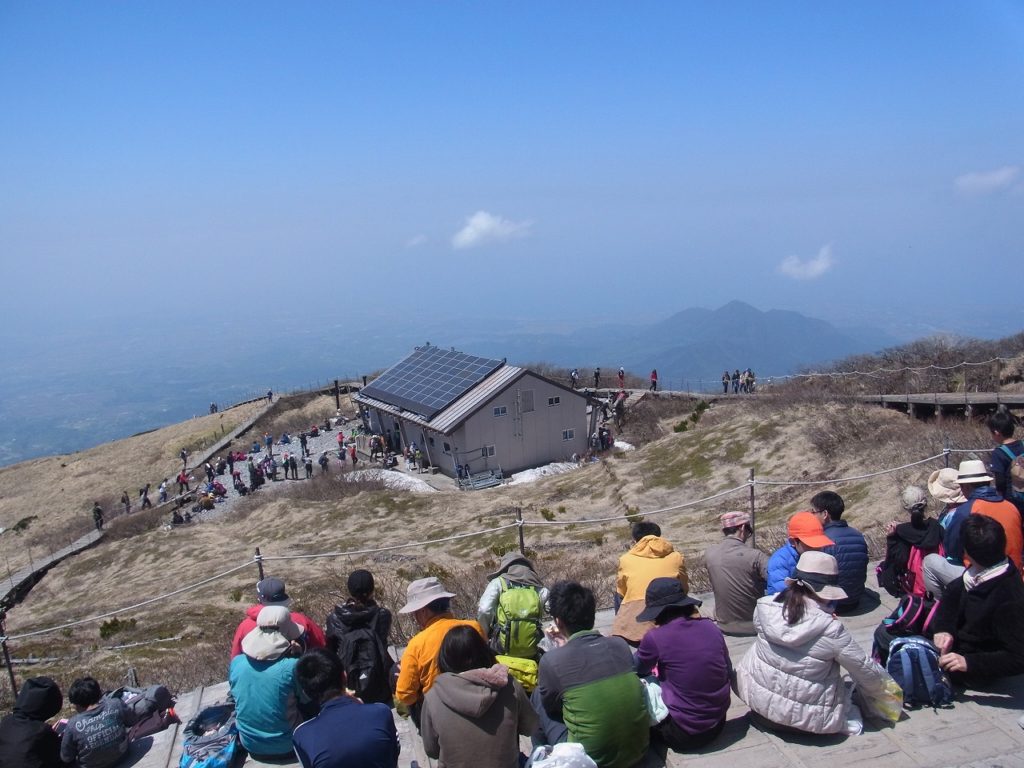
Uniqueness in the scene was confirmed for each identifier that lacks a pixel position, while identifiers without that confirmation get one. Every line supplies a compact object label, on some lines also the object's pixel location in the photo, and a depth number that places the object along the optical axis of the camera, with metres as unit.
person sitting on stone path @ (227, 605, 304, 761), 6.42
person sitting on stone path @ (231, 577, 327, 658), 7.01
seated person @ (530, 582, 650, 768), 5.32
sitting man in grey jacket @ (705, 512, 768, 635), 7.77
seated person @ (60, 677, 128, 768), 6.60
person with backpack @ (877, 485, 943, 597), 7.47
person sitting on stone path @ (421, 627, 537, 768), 5.25
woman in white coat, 5.57
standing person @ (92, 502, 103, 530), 33.16
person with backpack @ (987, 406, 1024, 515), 7.84
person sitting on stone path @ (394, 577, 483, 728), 6.07
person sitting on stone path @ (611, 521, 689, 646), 7.34
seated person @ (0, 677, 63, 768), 6.10
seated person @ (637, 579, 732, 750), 5.73
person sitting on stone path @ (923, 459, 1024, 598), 6.33
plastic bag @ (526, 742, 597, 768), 4.99
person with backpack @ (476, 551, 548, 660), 6.72
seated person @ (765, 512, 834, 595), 7.35
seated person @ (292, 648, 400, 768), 5.11
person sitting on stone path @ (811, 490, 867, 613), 7.98
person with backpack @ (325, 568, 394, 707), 6.83
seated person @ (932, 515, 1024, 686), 5.66
